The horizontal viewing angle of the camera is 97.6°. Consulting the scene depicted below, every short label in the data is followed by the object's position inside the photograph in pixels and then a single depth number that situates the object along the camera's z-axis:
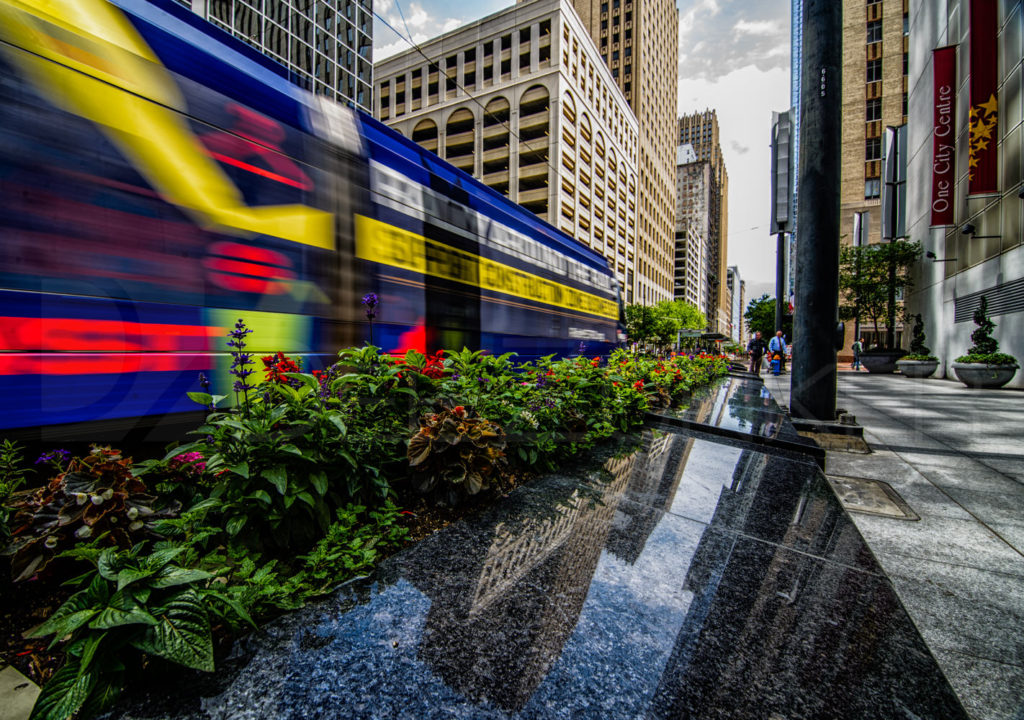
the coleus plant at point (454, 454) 2.66
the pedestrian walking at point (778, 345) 17.53
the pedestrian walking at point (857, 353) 25.07
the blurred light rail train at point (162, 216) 3.03
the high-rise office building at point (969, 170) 14.34
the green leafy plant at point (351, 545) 1.90
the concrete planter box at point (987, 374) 13.60
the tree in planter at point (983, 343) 13.93
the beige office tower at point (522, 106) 46.84
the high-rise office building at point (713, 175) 161.50
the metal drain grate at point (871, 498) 3.82
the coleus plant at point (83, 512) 1.72
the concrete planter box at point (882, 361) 22.77
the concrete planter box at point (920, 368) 18.84
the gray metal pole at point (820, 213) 6.16
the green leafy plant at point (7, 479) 1.83
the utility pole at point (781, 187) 14.29
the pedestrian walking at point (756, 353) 18.41
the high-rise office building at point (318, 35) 46.56
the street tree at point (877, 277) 23.66
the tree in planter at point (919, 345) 19.36
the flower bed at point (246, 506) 1.33
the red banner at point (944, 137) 16.94
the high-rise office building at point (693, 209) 128.75
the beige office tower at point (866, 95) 36.34
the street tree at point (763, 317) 56.22
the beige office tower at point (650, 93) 73.31
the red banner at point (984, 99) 14.71
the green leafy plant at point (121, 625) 1.19
